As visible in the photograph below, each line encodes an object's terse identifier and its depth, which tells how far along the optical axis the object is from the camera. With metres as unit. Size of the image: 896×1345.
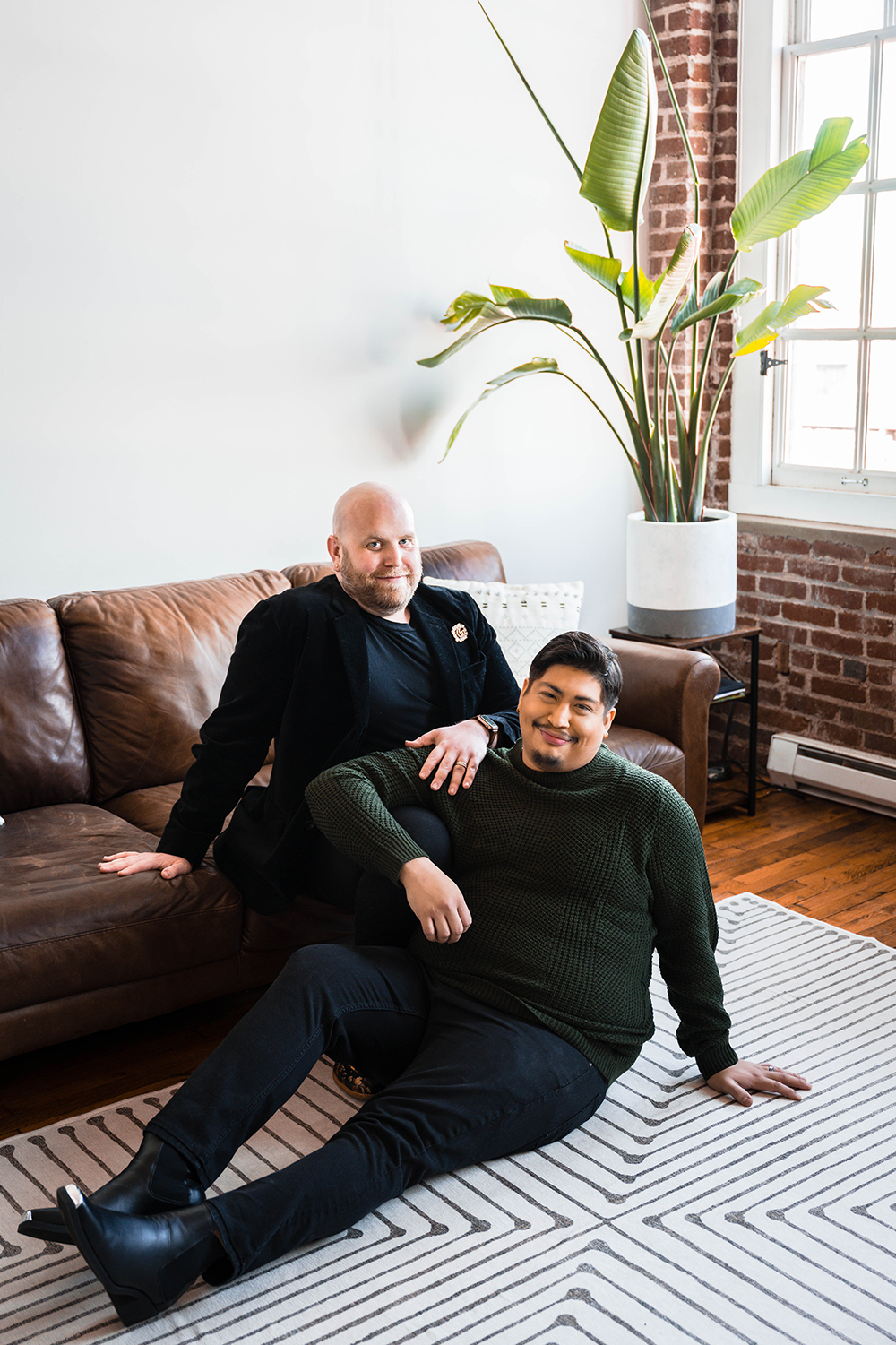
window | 3.58
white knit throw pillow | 3.09
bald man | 2.25
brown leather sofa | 2.19
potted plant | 3.03
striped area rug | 1.63
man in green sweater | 1.73
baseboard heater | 3.64
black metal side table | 3.60
